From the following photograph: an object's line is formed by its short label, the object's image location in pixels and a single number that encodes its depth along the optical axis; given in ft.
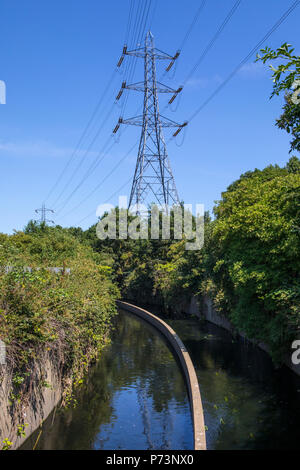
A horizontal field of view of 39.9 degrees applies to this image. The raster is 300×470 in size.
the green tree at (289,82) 24.86
